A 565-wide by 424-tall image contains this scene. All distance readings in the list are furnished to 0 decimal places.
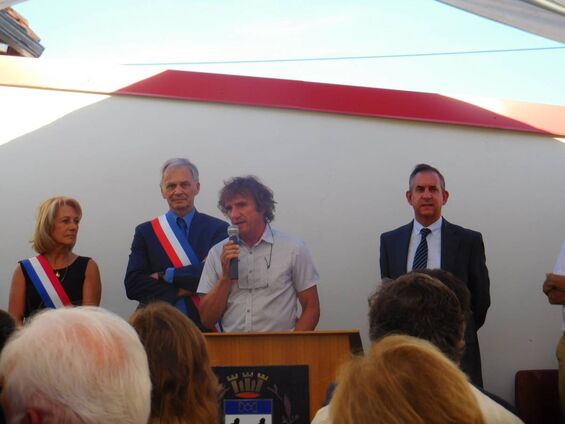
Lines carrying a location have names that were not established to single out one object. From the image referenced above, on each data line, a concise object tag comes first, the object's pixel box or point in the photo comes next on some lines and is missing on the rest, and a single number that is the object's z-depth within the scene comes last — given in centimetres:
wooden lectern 446
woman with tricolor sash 574
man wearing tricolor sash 592
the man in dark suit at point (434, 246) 581
